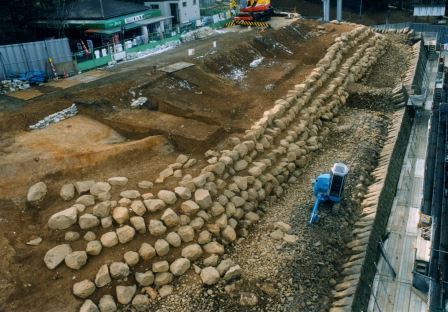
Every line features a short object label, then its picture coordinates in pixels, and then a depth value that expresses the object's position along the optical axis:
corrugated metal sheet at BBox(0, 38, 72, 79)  19.83
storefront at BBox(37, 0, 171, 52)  28.11
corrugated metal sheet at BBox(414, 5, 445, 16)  42.28
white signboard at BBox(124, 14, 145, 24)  29.45
